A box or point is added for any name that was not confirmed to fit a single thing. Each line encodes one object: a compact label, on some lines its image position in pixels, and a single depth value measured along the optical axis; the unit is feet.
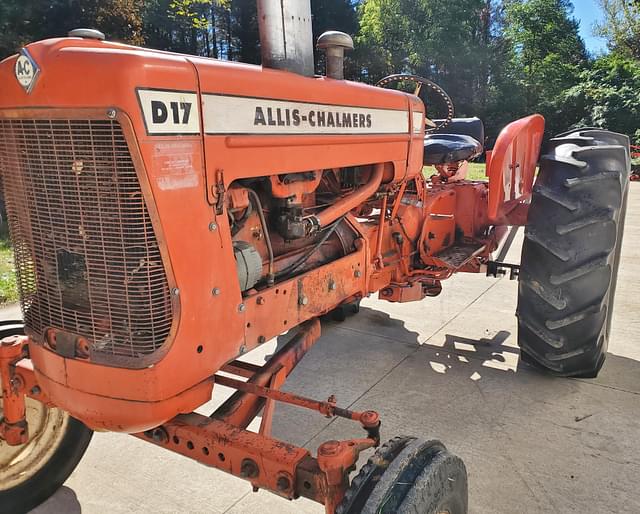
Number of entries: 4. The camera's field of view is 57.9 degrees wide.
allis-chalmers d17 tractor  5.33
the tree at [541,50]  98.43
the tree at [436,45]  104.06
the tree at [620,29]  102.94
